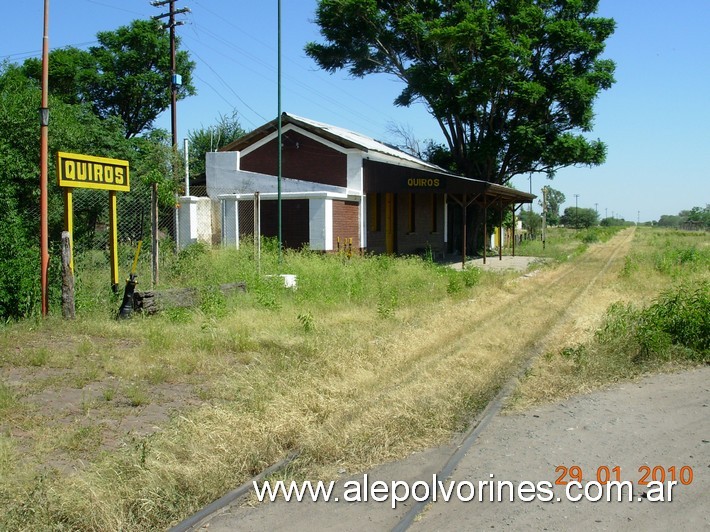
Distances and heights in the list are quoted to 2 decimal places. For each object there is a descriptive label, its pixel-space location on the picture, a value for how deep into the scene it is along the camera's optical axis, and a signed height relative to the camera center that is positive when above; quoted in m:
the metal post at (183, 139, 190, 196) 20.56 +2.09
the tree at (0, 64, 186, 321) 10.12 +1.14
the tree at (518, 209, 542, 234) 74.78 +2.47
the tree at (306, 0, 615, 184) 29.34 +8.20
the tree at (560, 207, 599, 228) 145.25 +5.27
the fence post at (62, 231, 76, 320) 10.27 -0.62
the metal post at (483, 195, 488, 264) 27.45 +1.58
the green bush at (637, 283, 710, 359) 8.49 -1.12
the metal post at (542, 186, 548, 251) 56.72 +3.39
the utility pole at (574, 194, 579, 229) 143.82 +5.21
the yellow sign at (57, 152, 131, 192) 10.40 +1.11
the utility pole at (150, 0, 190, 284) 23.89 +6.91
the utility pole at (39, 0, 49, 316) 10.38 +0.96
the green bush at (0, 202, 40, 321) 9.96 -0.50
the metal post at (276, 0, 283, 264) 18.14 +3.88
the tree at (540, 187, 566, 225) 129.52 +7.22
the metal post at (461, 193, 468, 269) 22.67 +0.77
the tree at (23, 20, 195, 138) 39.28 +9.94
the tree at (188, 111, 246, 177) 46.78 +7.42
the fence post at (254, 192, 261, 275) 15.22 +0.11
